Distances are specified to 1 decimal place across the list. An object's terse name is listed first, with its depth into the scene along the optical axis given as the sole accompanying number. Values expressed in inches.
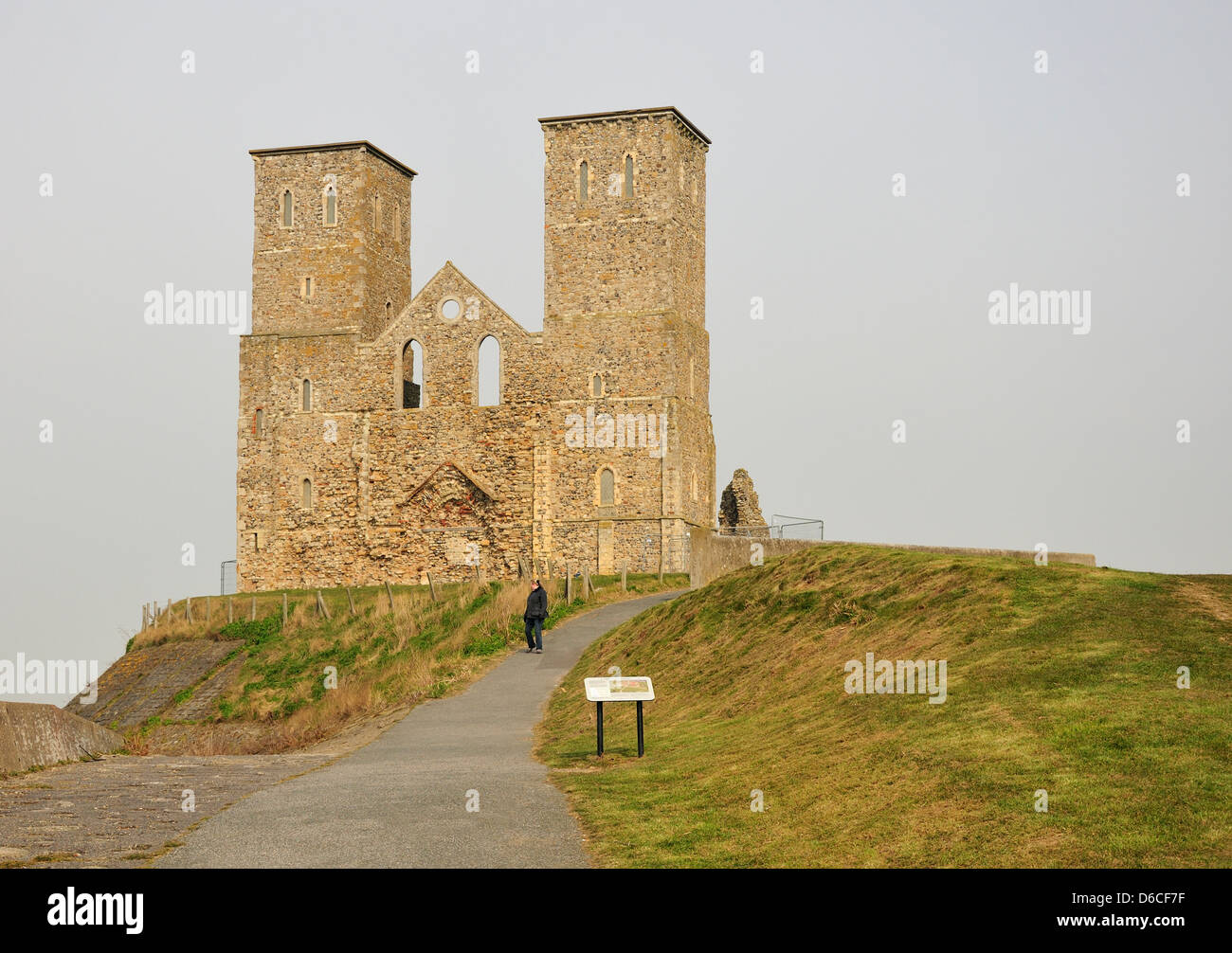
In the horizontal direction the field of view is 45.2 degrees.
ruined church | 1999.3
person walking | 1268.5
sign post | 735.1
